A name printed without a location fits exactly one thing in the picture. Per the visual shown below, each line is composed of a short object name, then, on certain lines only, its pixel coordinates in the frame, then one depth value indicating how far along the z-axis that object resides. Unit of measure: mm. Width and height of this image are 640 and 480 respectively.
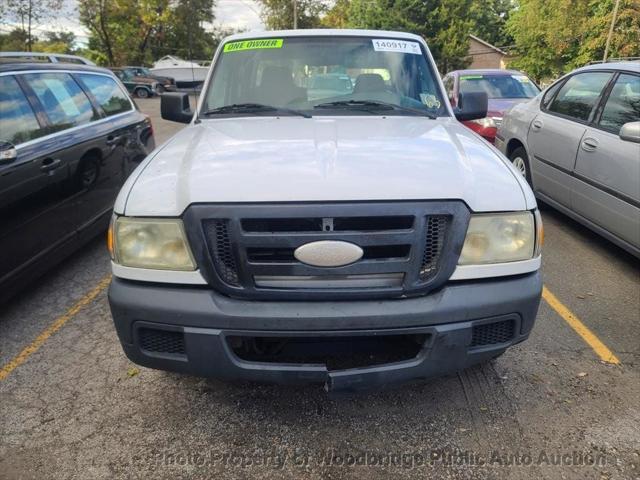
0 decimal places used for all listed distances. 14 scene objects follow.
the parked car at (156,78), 28800
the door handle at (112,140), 4587
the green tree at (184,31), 43219
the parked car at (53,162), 3262
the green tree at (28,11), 25984
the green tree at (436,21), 35438
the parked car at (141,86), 28328
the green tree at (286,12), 44125
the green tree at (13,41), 28188
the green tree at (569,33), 25495
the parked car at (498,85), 8836
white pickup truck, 1943
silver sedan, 3793
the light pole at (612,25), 23391
